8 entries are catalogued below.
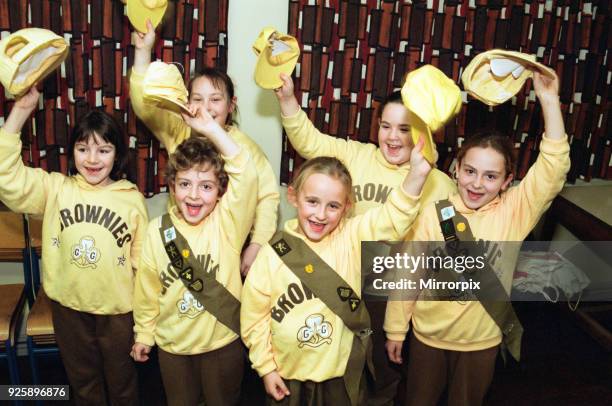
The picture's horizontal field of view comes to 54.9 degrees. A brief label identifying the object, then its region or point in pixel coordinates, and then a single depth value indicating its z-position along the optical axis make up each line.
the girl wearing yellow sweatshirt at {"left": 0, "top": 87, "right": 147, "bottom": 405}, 1.95
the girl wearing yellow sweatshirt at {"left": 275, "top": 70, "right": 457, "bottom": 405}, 2.06
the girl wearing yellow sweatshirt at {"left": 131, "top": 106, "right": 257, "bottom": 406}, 1.81
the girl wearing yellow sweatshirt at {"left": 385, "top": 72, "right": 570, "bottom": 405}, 1.86
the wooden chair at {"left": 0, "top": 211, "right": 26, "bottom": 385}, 2.12
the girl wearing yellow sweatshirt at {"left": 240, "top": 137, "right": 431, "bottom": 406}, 1.72
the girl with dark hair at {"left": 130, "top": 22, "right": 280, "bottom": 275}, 2.08
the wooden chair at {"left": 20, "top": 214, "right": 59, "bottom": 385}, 2.17
